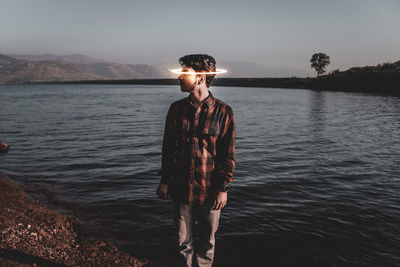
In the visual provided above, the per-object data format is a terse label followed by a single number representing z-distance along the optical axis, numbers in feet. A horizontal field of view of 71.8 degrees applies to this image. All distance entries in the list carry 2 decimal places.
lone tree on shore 410.72
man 10.03
